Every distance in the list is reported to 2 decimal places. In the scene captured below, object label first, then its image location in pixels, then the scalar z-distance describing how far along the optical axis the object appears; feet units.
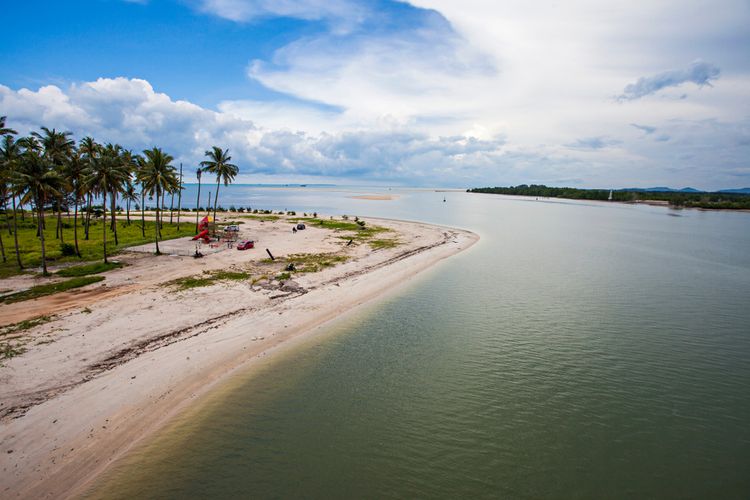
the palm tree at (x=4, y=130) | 118.52
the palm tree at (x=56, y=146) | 179.34
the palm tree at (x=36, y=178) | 113.70
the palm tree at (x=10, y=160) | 118.32
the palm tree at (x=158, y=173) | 180.24
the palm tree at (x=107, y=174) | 130.41
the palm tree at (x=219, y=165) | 226.79
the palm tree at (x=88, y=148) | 183.93
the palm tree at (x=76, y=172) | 152.05
